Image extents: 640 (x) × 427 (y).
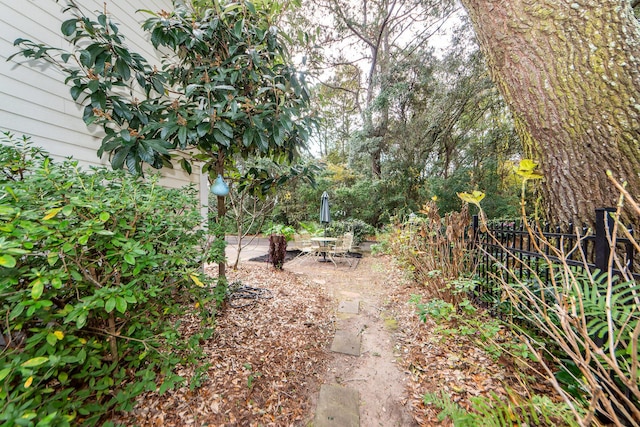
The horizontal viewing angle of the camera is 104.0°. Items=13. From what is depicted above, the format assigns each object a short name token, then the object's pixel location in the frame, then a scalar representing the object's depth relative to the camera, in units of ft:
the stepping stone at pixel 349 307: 11.21
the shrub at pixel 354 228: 29.45
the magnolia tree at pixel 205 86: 6.88
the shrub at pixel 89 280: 3.38
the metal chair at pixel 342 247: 21.17
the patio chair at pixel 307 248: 21.61
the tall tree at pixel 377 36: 28.66
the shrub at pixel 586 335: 2.22
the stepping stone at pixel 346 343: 8.22
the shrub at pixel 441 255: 10.17
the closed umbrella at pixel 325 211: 23.77
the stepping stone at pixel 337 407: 5.60
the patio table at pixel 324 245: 20.52
